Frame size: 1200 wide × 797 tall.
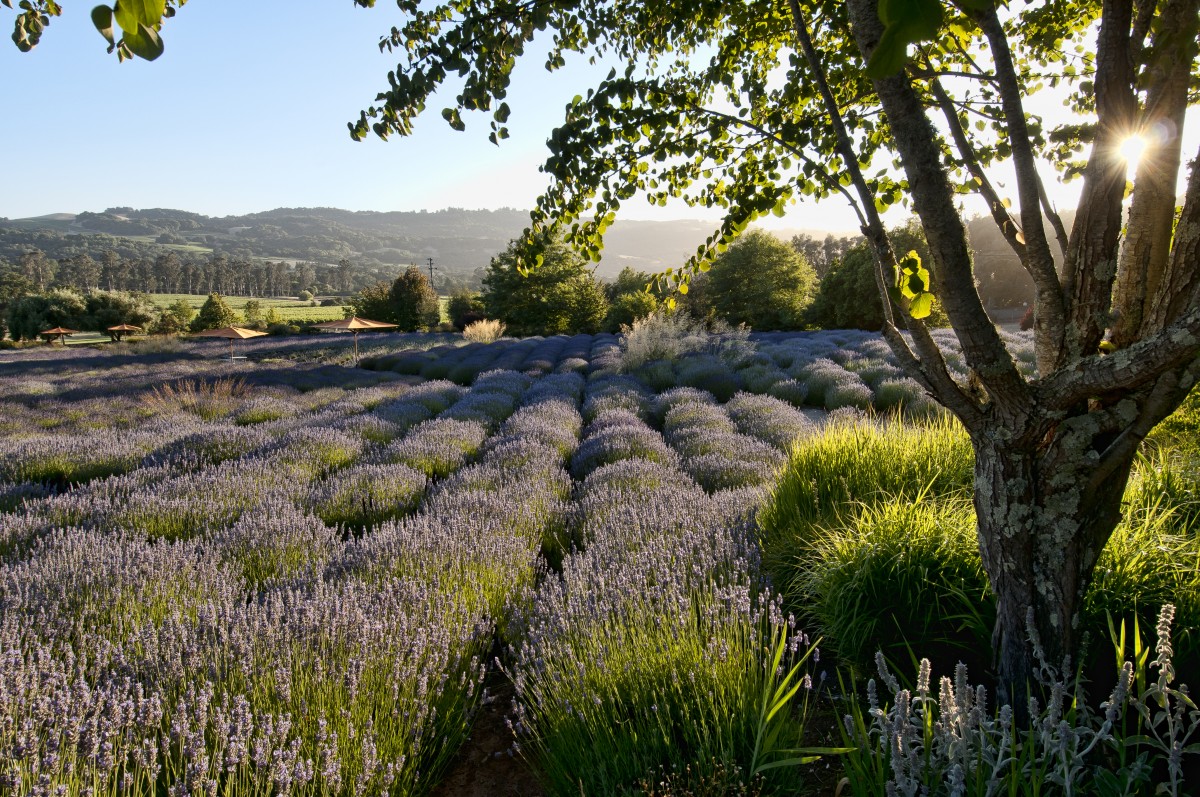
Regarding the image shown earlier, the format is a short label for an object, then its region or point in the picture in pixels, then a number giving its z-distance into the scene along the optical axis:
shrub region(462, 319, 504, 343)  25.85
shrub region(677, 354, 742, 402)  11.27
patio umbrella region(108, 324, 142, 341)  38.44
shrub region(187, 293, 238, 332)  42.78
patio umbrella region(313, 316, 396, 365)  20.44
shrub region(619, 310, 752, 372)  14.73
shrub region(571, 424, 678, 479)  5.86
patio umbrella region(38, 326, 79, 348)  39.89
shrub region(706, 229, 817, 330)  31.36
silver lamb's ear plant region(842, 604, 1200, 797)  1.27
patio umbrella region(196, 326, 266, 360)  21.08
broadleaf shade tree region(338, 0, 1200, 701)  1.48
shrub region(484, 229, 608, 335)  36.41
